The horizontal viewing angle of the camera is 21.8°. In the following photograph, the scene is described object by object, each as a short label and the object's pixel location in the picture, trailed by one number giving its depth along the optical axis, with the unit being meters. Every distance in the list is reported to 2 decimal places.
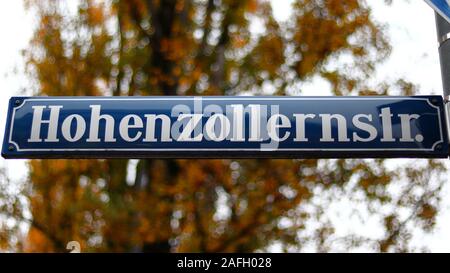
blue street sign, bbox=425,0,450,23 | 2.47
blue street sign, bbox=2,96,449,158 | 2.60
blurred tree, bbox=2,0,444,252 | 6.66
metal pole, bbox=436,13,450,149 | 2.45
